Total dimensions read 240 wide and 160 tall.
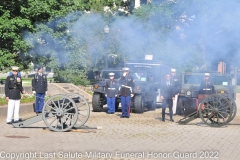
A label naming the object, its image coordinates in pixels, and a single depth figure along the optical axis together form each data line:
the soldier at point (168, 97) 19.77
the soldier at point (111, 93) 22.69
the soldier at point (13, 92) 17.64
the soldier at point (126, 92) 20.84
